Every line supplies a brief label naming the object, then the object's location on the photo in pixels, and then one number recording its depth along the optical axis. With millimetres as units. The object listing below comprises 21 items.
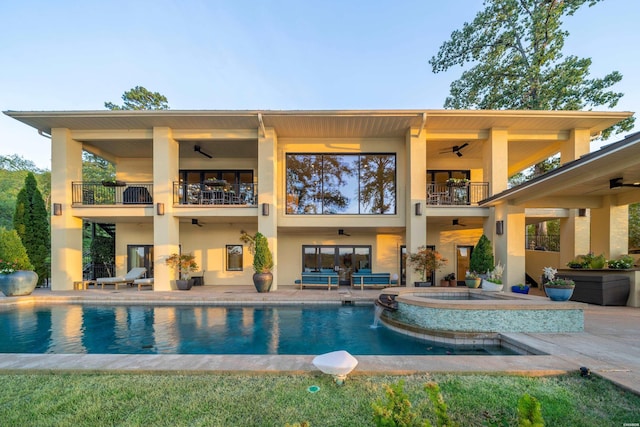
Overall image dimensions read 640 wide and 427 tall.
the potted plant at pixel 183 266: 10891
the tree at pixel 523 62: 12695
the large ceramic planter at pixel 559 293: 6062
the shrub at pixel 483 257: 9500
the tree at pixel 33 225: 12031
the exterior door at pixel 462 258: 12977
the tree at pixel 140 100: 20328
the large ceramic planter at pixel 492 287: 7748
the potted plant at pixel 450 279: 11831
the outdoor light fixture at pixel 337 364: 3211
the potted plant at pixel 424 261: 10234
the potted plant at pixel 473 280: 8797
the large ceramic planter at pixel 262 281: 10352
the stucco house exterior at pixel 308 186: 10172
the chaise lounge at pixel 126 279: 11477
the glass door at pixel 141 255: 13508
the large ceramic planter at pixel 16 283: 9602
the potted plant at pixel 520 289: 9031
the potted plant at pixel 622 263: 8078
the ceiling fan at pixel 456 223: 12212
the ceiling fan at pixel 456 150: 11792
